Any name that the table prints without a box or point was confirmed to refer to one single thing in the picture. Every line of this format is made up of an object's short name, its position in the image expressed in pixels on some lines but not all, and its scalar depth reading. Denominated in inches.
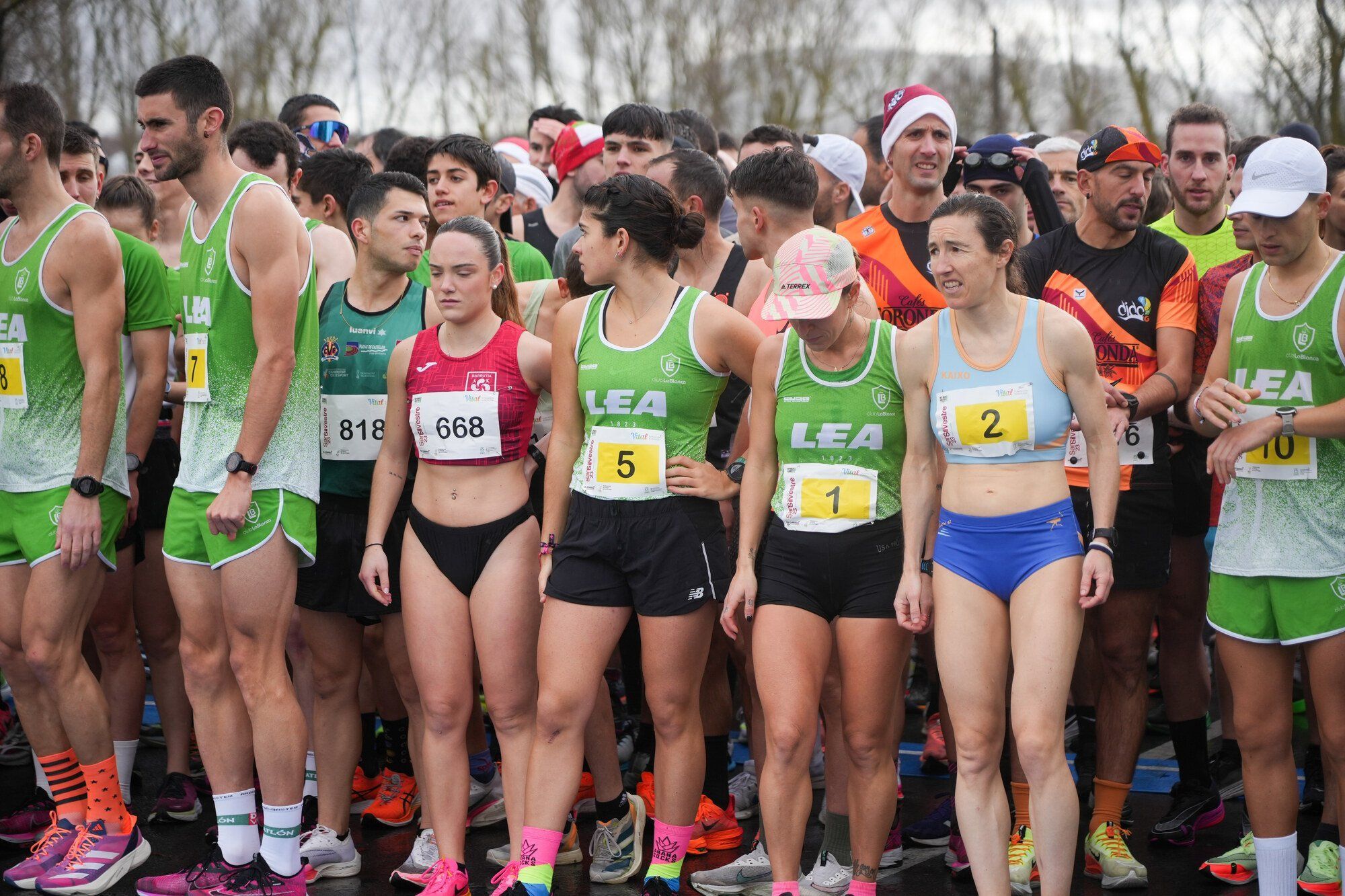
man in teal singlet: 390.9
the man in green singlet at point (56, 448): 385.7
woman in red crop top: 355.9
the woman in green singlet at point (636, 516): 346.9
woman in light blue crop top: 306.3
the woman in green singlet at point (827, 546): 330.3
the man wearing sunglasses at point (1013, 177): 454.6
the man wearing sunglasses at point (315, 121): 604.1
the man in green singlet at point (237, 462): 357.4
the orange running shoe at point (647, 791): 433.4
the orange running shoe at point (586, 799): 441.7
